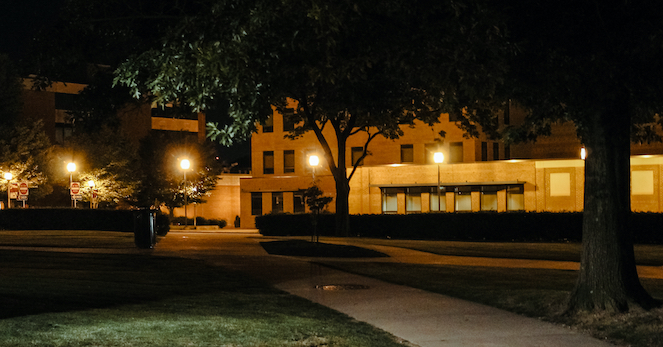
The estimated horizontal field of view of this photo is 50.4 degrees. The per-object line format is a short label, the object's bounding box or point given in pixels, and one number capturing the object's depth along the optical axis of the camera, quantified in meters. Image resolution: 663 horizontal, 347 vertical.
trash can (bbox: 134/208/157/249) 21.62
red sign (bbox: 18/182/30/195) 36.19
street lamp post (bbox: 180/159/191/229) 44.69
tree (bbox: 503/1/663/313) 9.48
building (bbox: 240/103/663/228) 44.16
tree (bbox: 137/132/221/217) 66.44
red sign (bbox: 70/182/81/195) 39.88
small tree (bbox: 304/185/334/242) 23.50
